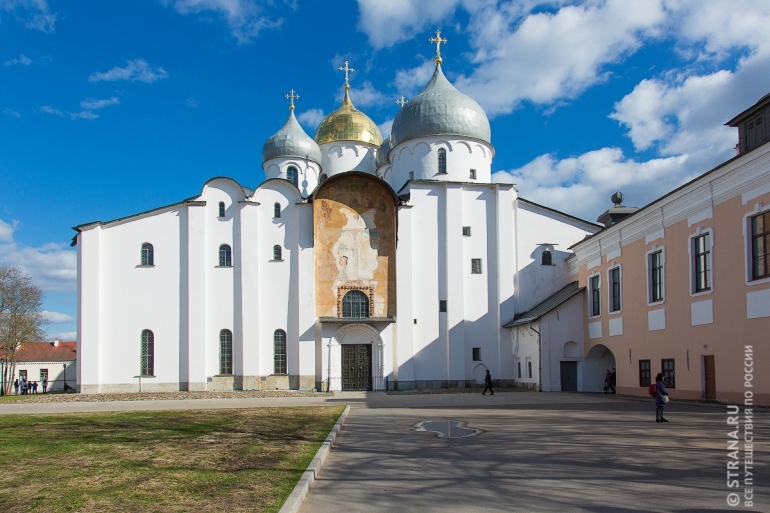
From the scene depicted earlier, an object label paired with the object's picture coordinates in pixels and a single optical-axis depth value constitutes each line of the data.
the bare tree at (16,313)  44.88
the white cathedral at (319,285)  32.22
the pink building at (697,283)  18.84
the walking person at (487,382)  28.24
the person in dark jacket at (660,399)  15.11
